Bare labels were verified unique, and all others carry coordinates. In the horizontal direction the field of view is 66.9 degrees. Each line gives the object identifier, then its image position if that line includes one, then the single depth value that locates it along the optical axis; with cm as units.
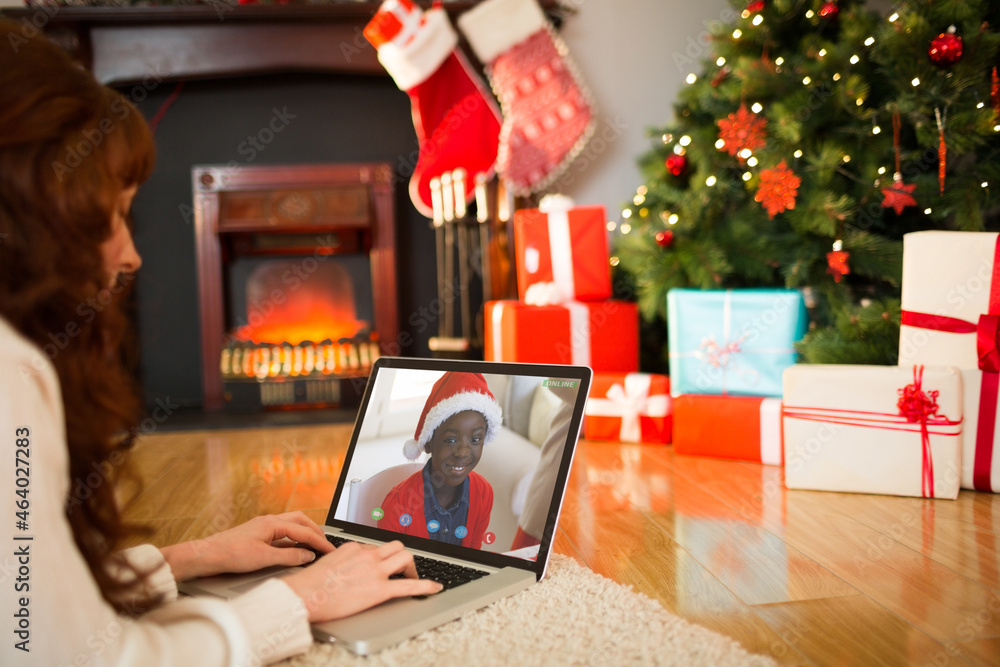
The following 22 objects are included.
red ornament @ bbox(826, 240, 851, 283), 191
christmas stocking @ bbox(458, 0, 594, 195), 277
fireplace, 285
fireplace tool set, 280
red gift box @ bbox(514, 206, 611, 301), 243
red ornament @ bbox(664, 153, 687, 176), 231
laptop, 96
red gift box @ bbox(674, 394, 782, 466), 186
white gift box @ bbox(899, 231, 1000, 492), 154
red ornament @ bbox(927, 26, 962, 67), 171
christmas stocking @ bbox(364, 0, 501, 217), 272
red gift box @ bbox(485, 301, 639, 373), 230
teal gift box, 201
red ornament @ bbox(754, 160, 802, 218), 195
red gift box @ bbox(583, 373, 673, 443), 214
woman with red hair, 55
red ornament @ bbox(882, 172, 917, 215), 184
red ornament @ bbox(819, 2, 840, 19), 199
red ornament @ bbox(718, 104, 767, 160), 206
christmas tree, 178
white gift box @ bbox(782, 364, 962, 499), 151
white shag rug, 79
